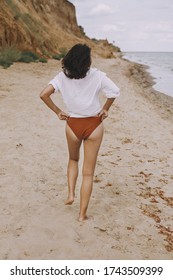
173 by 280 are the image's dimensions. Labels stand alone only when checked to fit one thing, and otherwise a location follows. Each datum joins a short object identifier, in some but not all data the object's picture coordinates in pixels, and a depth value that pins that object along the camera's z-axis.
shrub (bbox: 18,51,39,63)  18.58
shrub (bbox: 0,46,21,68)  16.11
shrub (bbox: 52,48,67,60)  24.36
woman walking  3.67
